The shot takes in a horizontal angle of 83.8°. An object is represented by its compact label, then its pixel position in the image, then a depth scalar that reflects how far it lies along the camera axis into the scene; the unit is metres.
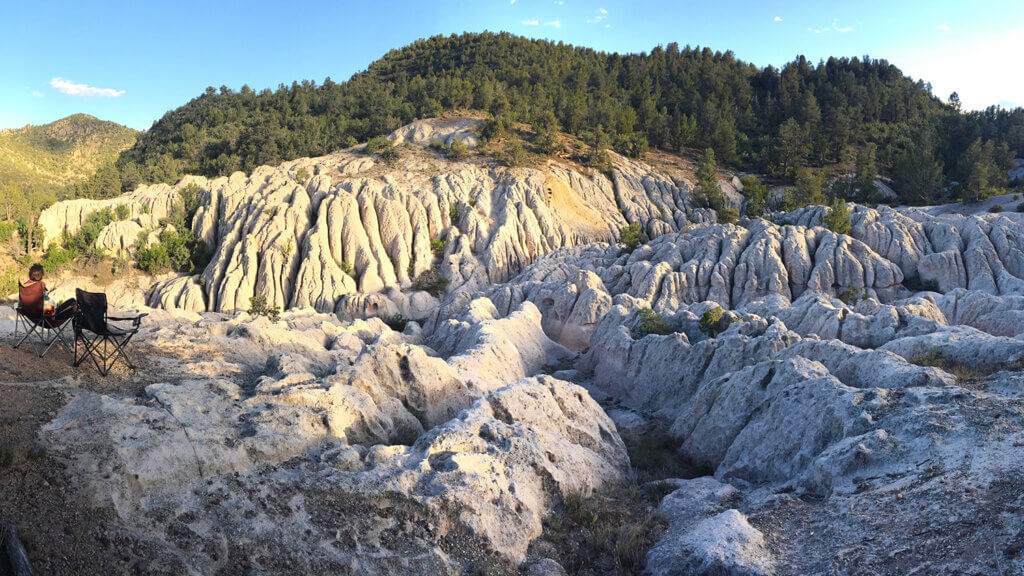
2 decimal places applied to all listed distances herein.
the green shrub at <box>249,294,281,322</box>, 40.46
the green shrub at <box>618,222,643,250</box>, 48.24
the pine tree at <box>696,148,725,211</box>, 63.06
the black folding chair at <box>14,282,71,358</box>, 9.65
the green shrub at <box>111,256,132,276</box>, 44.94
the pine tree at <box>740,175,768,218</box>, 56.81
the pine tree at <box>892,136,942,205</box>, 60.66
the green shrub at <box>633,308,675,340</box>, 24.83
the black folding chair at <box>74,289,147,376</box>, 9.44
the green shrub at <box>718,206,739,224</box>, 50.84
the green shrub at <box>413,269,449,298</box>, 47.19
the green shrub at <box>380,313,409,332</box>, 38.55
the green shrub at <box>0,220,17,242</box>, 42.86
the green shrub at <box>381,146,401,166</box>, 59.00
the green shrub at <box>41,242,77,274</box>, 43.56
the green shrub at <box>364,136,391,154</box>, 59.62
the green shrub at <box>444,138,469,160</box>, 60.91
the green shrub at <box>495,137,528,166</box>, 60.94
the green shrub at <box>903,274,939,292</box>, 35.19
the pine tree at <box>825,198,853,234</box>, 39.44
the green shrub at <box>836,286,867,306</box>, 34.04
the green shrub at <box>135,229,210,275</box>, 46.34
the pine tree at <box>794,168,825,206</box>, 57.81
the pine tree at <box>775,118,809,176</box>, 70.88
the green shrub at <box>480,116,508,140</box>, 65.12
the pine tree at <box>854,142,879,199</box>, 62.12
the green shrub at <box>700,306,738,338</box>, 22.84
